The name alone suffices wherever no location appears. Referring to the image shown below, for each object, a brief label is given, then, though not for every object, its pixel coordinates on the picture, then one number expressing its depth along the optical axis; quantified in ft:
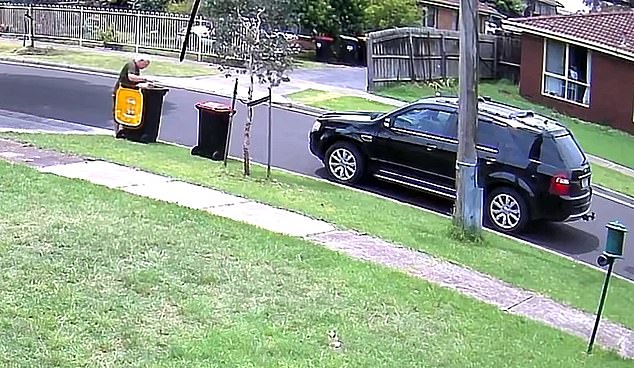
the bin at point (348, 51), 122.93
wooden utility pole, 37.32
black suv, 44.70
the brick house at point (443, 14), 145.07
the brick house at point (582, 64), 95.14
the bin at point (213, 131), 48.03
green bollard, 24.06
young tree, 43.27
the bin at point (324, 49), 122.62
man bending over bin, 50.70
